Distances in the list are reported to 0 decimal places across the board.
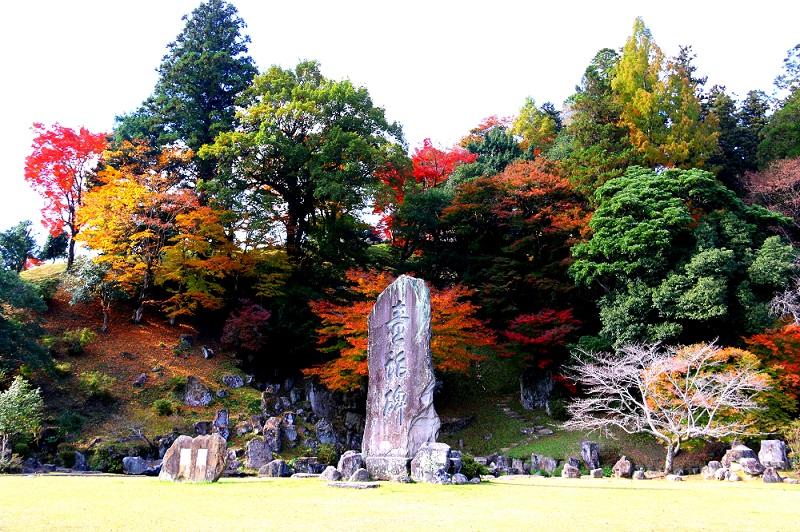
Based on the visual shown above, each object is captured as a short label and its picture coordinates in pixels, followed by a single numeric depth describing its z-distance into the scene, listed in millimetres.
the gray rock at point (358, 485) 10614
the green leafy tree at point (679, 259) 17844
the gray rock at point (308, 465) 15938
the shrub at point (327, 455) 16938
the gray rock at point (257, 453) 16250
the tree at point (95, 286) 21688
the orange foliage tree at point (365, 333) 18078
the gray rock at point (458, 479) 11411
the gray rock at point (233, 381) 20000
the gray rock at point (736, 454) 15295
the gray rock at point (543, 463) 17453
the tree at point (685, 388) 15547
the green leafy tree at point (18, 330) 16766
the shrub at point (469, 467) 12023
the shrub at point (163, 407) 18062
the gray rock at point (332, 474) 12008
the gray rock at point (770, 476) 13406
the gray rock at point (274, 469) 14945
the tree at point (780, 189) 22627
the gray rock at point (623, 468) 15892
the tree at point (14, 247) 25781
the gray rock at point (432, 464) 11391
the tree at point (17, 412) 14250
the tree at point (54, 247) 29016
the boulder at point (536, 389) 21453
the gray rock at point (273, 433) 17109
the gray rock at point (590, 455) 17469
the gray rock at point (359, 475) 11875
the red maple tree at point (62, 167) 24000
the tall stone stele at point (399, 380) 12625
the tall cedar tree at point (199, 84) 25797
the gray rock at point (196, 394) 18953
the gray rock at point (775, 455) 14812
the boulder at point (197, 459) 11109
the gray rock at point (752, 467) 14344
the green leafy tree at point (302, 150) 22203
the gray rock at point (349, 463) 12383
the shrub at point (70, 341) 20172
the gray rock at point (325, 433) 18469
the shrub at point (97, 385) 18328
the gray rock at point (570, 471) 16125
